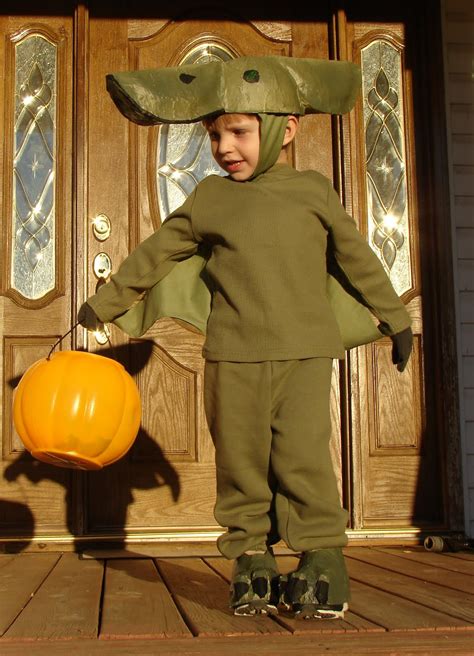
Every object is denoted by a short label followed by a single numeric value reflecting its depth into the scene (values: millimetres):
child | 2803
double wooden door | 4559
